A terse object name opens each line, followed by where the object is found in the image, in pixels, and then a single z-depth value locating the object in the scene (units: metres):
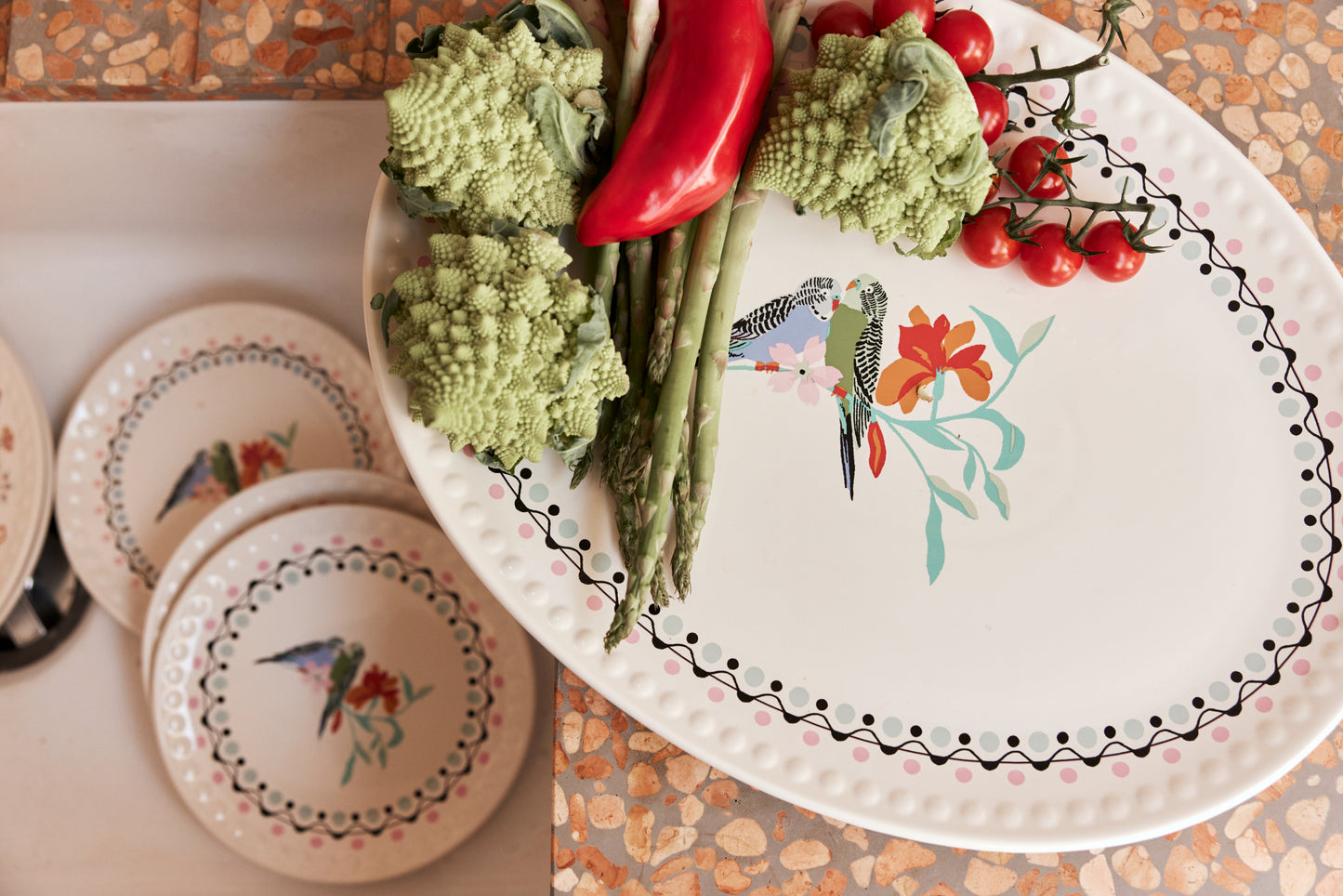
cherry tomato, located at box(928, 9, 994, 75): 0.95
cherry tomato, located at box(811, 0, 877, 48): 0.95
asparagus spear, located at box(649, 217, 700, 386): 0.94
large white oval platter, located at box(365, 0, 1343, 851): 0.95
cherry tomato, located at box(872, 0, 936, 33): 0.94
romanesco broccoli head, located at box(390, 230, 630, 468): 0.90
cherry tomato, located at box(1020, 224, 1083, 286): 0.96
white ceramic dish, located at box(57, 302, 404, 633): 1.12
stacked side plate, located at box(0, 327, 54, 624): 1.10
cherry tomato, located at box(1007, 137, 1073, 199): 0.96
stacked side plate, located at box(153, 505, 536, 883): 1.09
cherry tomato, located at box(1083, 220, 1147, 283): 0.96
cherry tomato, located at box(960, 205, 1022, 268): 0.96
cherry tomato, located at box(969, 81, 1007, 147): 0.95
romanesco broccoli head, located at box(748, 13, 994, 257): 0.91
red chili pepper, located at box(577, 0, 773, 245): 0.93
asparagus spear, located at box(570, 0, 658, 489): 0.94
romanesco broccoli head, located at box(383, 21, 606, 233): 0.90
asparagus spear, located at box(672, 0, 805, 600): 0.94
